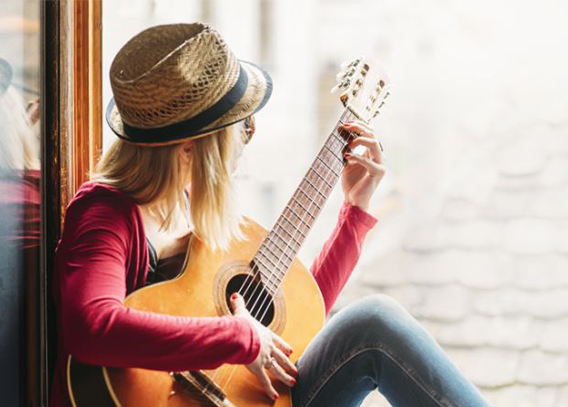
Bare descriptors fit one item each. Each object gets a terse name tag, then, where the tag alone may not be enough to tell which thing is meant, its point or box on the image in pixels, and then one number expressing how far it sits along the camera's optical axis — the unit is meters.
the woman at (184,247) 2.54
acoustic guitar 2.60
